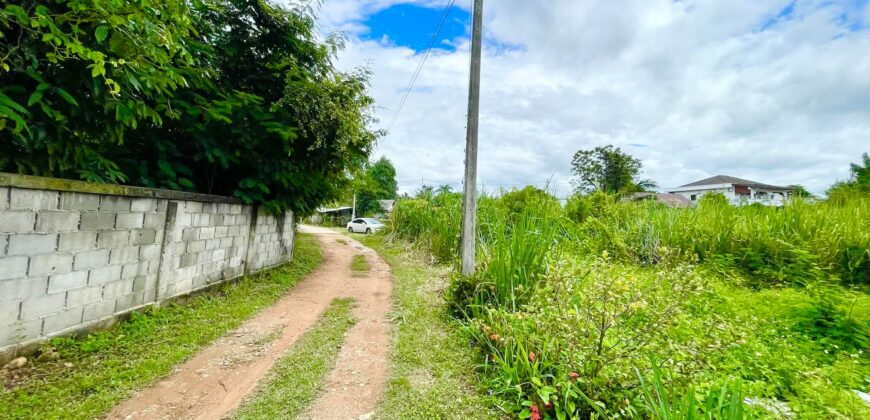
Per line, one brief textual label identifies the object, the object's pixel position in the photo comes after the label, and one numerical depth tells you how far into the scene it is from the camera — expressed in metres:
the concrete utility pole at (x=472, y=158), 4.54
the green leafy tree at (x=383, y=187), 33.47
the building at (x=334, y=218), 31.36
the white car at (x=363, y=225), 21.98
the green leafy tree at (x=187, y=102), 2.47
